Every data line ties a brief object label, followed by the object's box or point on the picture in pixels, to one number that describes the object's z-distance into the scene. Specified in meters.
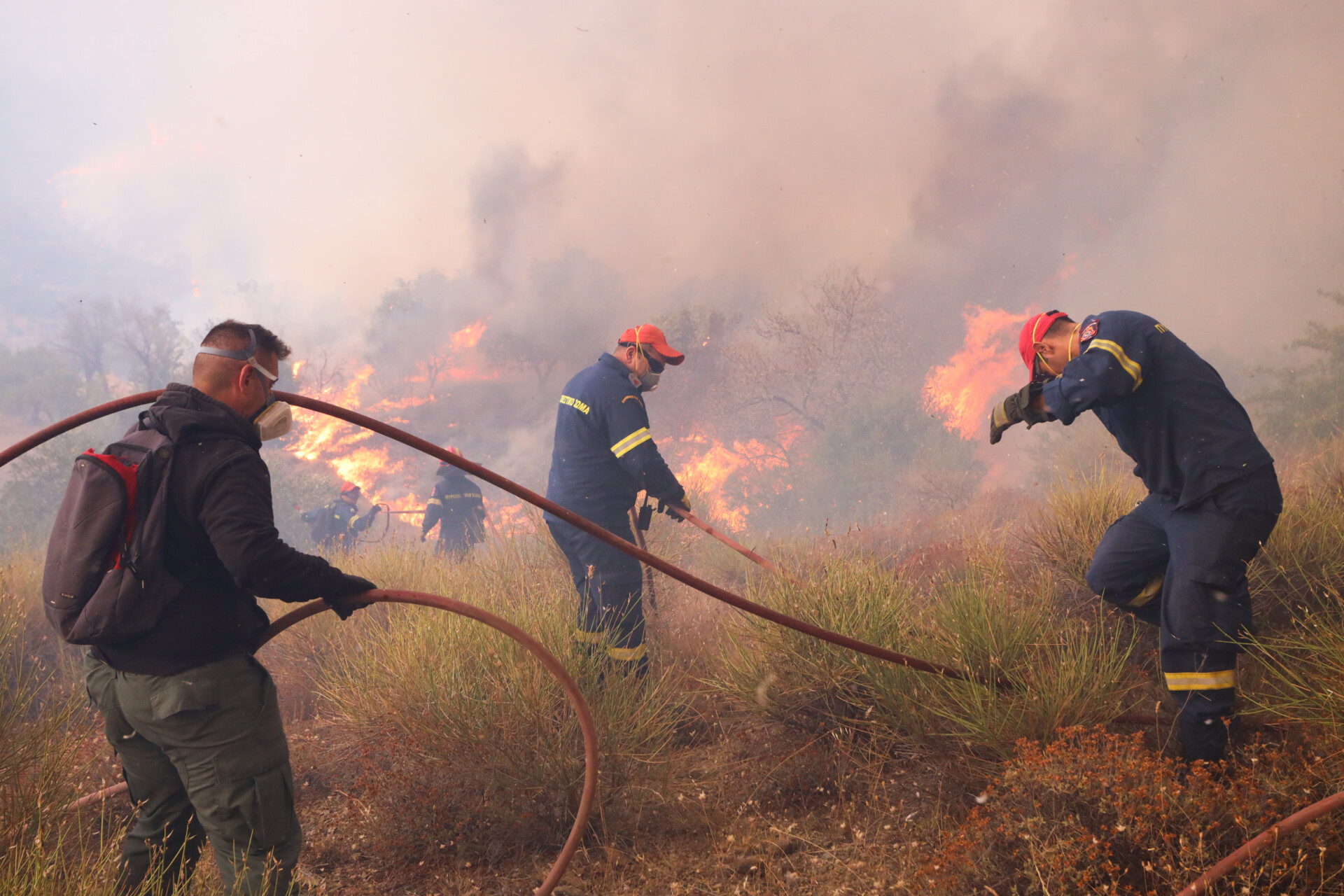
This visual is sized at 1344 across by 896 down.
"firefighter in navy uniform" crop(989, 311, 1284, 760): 2.75
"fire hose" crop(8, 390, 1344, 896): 2.45
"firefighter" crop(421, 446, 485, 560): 10.91
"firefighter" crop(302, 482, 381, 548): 12.38
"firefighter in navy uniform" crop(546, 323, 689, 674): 4.55
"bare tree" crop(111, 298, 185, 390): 43.50
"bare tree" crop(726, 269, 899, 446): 29.50
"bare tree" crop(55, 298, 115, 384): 49.31
